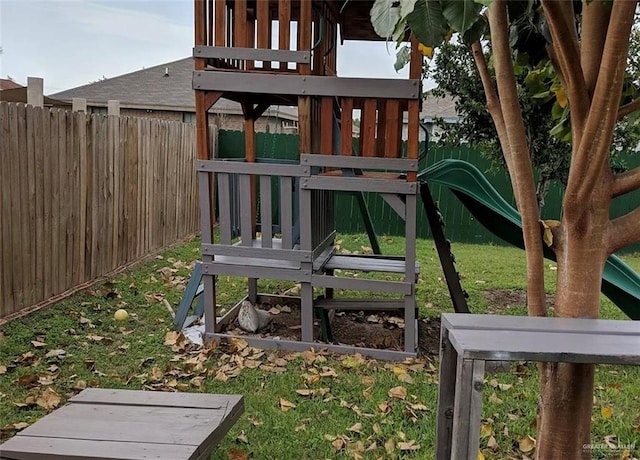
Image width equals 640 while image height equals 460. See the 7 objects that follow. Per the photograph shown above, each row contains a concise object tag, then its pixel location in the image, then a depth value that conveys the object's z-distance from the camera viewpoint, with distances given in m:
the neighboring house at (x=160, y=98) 15.30
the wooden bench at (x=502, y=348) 1.54
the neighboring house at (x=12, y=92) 9.33
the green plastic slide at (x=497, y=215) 3.90
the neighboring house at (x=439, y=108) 21.37
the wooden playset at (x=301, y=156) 3.94
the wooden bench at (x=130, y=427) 1.94
